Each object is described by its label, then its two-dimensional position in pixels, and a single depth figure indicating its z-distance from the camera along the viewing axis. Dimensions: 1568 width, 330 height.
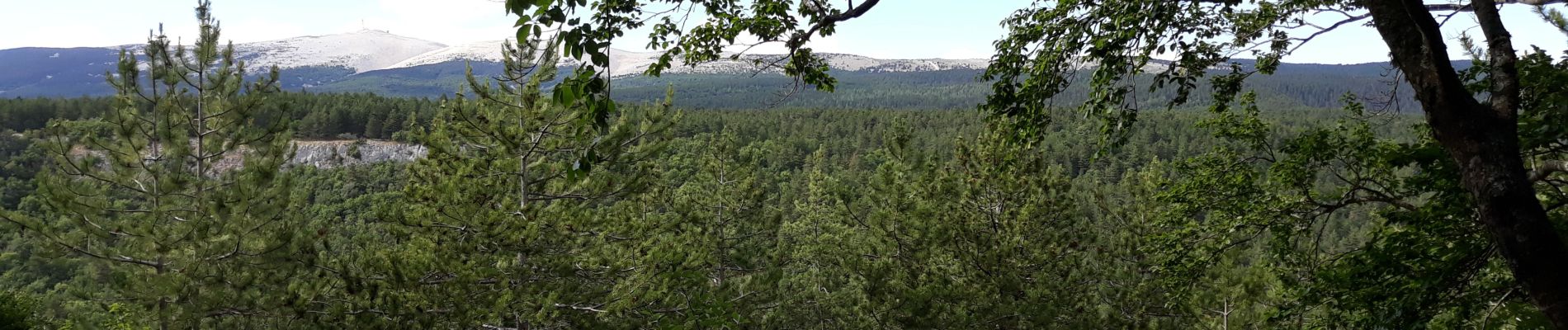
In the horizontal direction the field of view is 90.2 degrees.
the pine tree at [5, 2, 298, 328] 9.74
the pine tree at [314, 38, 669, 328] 10.47
